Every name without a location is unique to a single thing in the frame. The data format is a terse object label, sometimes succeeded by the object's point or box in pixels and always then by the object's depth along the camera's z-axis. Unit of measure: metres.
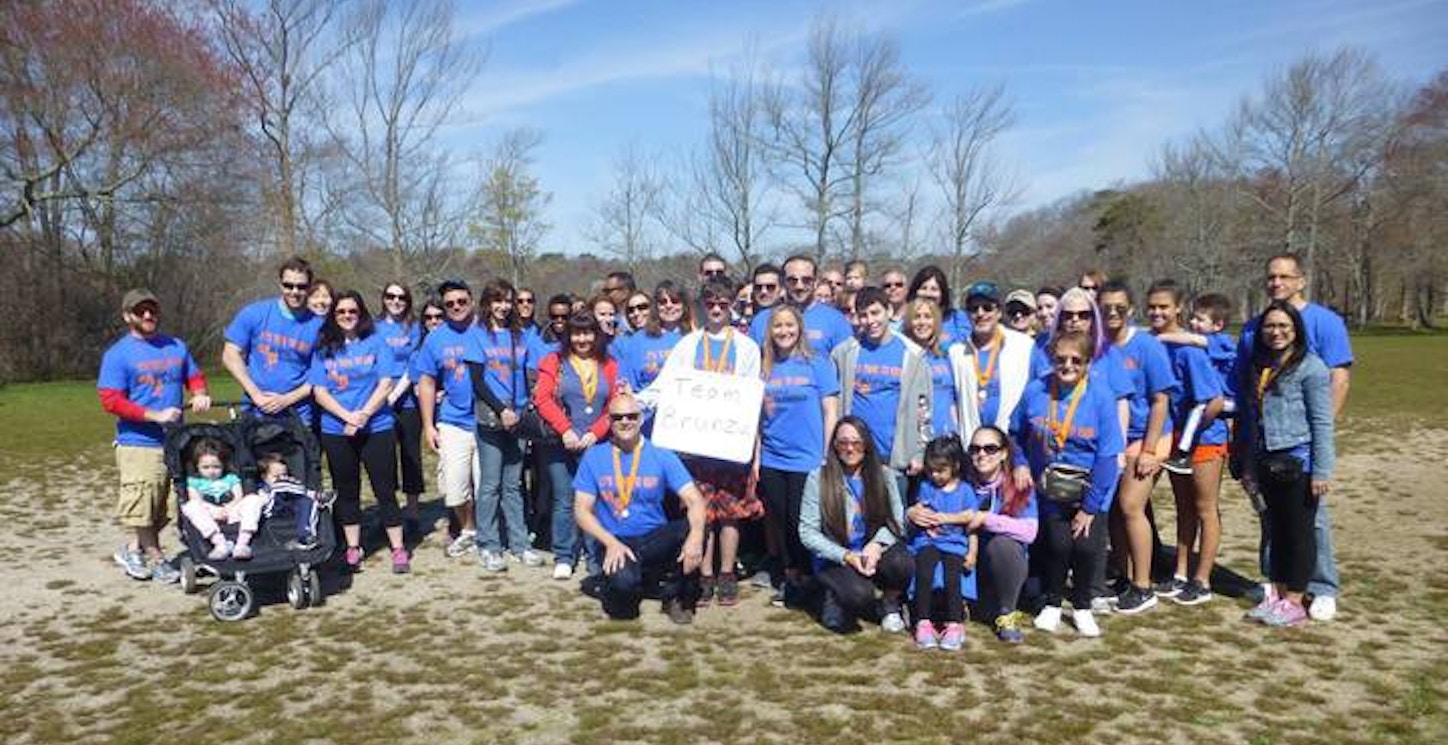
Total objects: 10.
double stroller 5.64
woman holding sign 5.82
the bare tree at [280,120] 28.05
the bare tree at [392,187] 28.47
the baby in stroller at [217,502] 5.66
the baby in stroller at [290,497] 5.96
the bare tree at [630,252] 33.47
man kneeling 5.59
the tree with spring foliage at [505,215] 33.38
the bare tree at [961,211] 32.28
